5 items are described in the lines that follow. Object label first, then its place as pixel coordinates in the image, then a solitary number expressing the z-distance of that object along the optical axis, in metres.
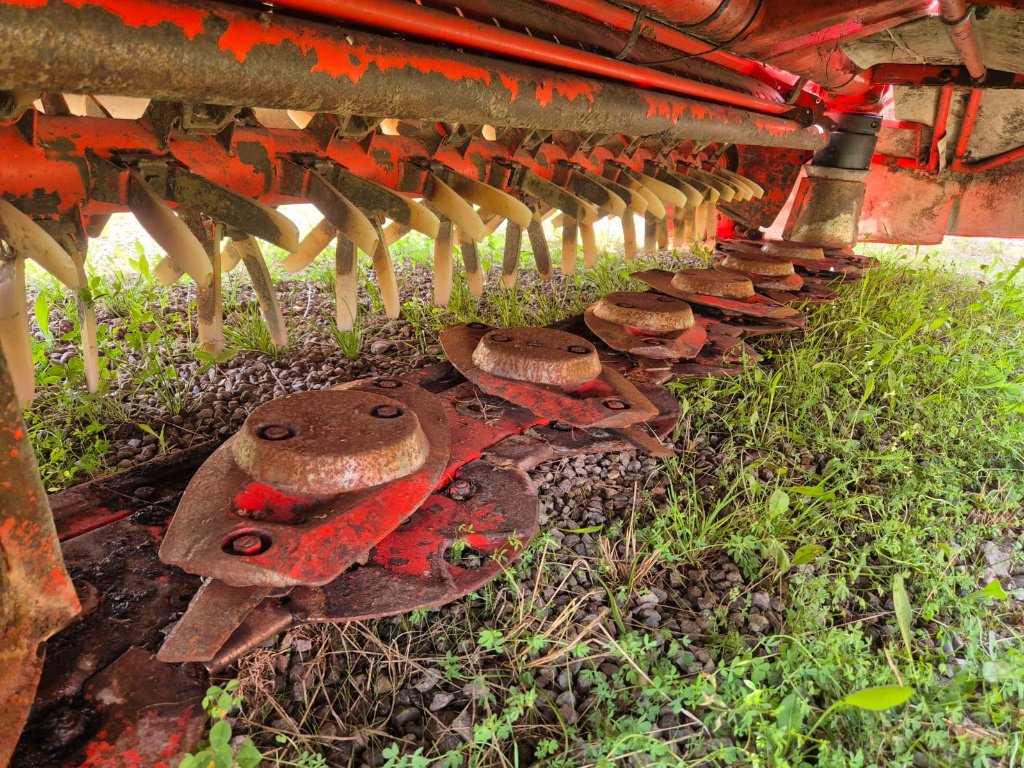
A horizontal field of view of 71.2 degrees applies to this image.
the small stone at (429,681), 1.11
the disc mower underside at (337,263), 0.89
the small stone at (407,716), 1.06
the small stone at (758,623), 1.29
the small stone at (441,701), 1.09
